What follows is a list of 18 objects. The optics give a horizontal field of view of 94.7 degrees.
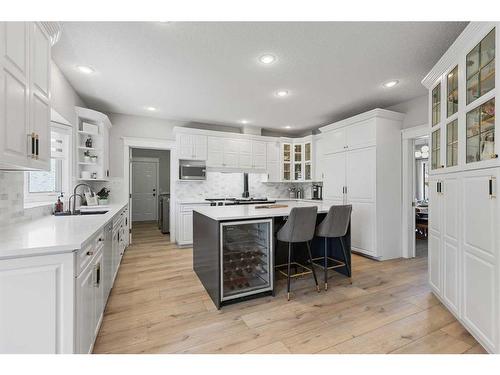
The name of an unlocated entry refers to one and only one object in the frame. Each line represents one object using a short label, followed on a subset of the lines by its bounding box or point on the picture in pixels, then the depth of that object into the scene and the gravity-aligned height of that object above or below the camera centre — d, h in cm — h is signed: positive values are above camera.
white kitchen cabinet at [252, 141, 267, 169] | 538 +76
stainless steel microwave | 472 +35
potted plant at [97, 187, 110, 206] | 364 -16
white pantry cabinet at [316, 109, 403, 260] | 364 +11
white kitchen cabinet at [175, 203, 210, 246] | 452 -74
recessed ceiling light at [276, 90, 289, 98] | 342 +142
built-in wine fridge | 242 -81
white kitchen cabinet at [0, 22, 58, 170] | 131 +60
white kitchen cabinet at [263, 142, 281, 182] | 554 +59
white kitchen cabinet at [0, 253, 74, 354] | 112 -59
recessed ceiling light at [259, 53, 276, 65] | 245 +139
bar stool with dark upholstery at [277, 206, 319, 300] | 240 -42
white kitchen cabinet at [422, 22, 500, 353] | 160 +2
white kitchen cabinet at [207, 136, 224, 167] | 489 +75
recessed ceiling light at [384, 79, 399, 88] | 308 +141
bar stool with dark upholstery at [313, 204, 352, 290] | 265 -42
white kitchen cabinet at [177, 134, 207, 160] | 466 +83
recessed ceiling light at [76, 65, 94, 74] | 270 +140
